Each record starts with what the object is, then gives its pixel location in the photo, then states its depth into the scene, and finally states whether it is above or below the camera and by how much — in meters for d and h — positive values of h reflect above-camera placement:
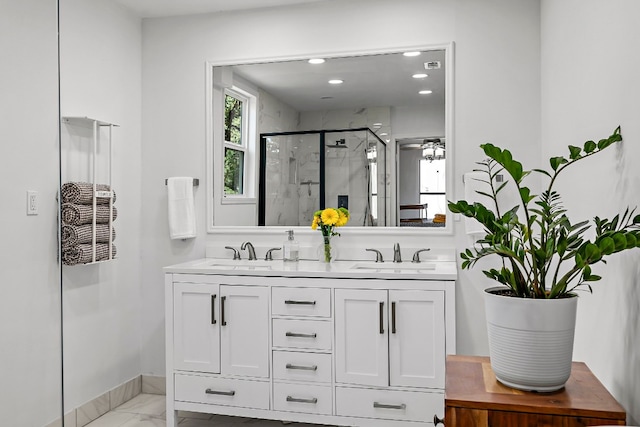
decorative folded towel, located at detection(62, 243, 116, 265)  2.60 -0.25
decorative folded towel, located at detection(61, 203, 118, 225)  2.61 -0.04
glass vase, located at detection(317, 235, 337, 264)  3.02 -0.26
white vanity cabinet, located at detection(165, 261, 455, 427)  2.50 -0.69
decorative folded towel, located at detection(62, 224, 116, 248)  2.60 -0.15
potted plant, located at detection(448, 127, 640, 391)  1.24 -0.23
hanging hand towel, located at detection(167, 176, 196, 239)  3.25 -0.01
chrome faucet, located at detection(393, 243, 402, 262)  2.99 -0.27
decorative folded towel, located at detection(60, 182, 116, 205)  2.63 +0.07
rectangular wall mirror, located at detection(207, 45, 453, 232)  3.00 +0.40
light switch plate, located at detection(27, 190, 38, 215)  1.95 +0.01
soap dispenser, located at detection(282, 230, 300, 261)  3.11 -0.26
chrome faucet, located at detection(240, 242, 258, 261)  3.21 -0.27
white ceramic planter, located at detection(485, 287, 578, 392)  1.24 -0.32
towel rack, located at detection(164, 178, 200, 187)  3.32 +0.15
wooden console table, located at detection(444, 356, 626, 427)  1.15 -0.45
